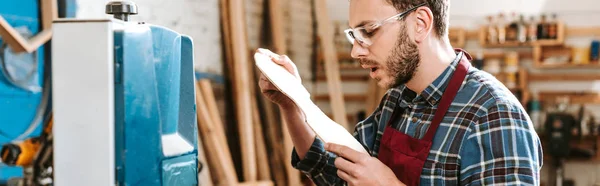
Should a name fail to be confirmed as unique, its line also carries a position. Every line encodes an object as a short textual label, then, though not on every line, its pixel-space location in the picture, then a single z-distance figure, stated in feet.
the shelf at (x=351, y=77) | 21.30
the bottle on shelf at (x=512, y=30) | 19.90
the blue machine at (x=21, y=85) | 8.33
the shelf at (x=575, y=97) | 19.53
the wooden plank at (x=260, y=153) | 14.90
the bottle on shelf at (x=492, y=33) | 19.95
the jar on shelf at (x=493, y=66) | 19.93
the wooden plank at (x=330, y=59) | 16.62
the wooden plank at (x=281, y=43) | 15.37
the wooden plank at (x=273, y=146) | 15.75
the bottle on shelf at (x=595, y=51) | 19.04
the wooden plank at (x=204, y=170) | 12.90
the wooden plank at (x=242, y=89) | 14.25
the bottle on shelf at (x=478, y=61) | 19.76
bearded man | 4.52
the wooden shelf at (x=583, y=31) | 19.34
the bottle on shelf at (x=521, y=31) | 19.71
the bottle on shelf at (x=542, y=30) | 19.51
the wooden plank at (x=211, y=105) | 13.09
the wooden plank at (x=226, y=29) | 14.51
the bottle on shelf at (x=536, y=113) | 19.51
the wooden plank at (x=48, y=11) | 8.65
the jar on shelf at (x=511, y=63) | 19.70
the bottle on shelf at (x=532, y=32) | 19.62
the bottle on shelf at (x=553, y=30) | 19.38
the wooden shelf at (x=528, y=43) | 19.24
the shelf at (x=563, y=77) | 19.57
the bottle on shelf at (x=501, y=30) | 19.86
